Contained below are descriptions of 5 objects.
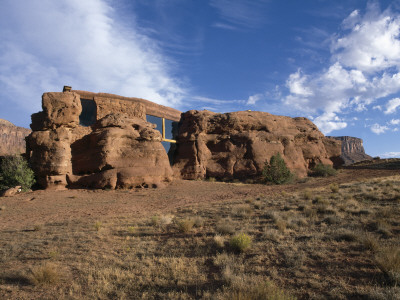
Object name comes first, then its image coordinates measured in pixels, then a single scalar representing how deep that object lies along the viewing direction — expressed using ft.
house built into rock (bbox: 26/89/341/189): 60.29
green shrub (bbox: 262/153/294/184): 80.23
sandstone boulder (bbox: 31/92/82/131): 61.57
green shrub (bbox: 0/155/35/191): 56.61
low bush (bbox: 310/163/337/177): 95.96
